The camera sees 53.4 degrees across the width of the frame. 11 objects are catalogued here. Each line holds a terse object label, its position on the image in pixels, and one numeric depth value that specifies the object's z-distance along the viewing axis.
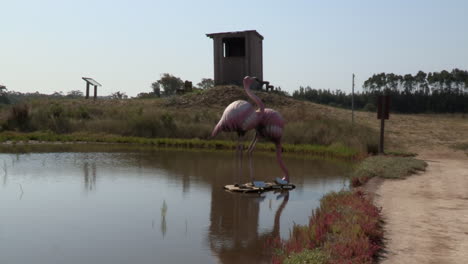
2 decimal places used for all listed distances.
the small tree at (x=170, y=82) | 55.84
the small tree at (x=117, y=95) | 46.98
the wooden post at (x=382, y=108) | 17.16
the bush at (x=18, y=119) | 25.83
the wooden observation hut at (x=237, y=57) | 29.56
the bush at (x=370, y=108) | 40.08
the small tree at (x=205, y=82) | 63.50
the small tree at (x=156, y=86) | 60.22
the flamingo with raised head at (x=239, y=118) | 10.97
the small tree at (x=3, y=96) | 64.89
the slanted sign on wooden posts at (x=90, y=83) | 32.22
